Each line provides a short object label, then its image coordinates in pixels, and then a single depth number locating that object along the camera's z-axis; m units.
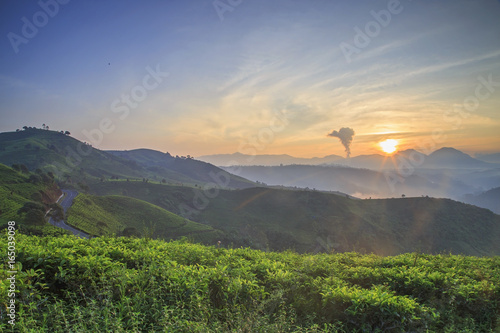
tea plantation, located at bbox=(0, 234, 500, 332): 4.77
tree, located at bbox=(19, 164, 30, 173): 79.09
